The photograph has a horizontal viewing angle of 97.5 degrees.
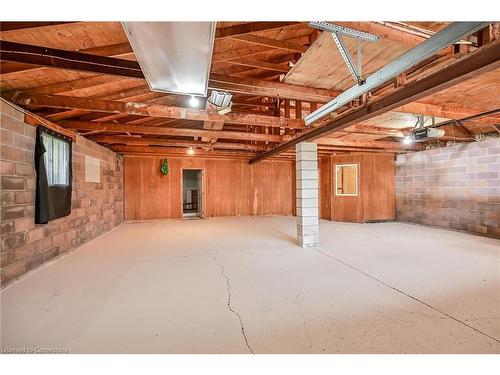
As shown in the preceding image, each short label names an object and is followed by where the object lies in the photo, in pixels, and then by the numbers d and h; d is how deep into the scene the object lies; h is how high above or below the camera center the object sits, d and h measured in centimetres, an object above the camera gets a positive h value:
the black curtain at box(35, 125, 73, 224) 285 -5
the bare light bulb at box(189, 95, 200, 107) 241 +97
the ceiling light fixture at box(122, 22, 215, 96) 111 +80
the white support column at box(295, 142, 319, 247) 399 -14
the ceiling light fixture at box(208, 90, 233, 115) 250 +103
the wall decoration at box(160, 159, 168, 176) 715 +69
